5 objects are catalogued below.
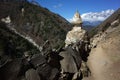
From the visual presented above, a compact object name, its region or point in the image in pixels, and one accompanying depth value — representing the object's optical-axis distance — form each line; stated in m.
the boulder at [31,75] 3.91
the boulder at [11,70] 3.70
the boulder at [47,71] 4.16
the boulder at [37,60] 4.16
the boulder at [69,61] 4.82
